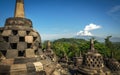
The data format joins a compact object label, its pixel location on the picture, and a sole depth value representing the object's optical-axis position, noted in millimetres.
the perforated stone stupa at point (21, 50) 3647
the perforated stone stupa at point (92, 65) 11674
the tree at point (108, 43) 23331
